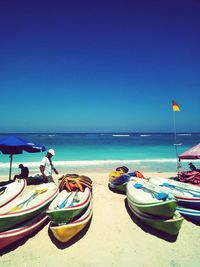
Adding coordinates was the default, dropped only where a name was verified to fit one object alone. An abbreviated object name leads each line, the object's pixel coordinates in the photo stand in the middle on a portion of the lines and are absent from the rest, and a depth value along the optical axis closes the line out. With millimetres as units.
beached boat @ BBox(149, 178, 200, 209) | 5910
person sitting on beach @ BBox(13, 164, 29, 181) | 9938
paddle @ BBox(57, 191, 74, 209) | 5328
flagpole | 10352
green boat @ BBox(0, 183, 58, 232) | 4555
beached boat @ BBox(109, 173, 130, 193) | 8289
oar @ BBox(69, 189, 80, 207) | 5630
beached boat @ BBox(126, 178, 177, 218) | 4875
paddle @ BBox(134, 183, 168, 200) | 5328
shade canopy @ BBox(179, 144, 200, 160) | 8695
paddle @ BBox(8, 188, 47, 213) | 5378
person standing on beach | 8234
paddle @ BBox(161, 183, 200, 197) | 6436
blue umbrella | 8539
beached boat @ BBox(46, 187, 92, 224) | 4812
